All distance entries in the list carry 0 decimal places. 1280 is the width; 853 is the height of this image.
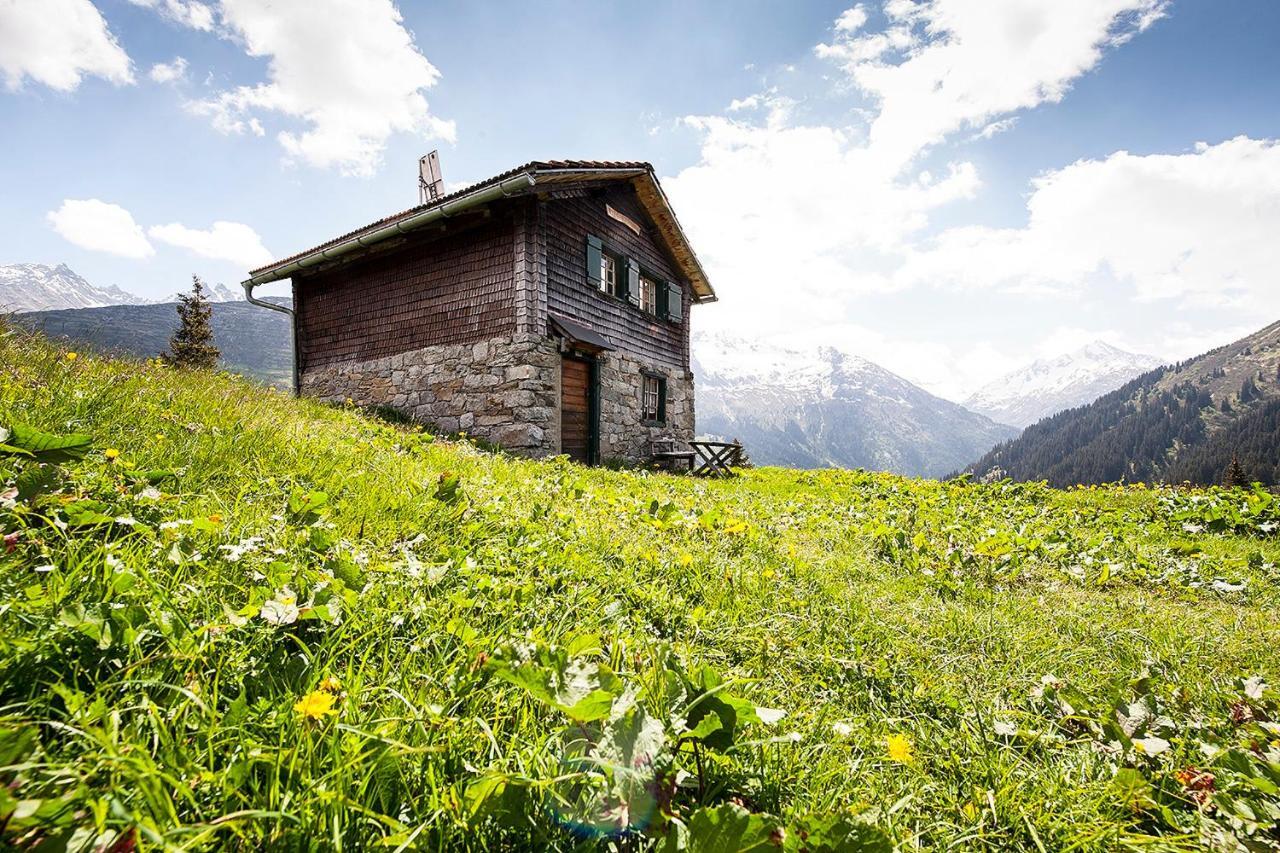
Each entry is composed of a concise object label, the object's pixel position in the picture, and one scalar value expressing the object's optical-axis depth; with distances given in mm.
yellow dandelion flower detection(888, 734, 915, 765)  1601
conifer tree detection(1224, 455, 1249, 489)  34219
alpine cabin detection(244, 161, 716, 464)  11398
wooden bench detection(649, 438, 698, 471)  14658
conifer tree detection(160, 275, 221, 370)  35000
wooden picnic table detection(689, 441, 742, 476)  14109
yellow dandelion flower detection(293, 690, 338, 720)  1173
